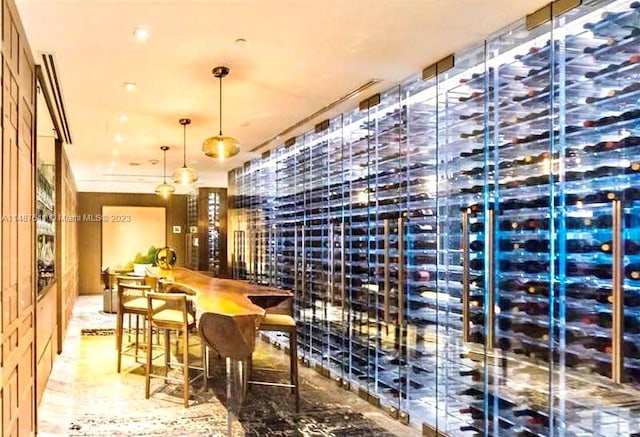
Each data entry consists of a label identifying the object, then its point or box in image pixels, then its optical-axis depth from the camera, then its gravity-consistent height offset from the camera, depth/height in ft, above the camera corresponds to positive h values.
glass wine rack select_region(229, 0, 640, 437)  8.39 -0.31
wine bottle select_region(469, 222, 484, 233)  11.05 -0.13
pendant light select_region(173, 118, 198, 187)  19.51 +1.68
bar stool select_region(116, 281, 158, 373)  16.51 -2.59
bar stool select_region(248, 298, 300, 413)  13.80 -2.79
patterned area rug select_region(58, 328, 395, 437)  12.44 -4.84
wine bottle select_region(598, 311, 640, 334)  7.80 -1.52
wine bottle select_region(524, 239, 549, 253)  9.52 -0.45
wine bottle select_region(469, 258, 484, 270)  11.02 -0.89
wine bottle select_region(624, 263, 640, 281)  7.78 -0.75
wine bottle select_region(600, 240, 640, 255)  7.78 -0.39
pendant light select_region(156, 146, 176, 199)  24.89 +1.53
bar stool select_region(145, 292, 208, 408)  13.74 -2.61
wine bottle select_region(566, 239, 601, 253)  8.62 -0.41
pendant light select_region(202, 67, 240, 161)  13.76 +1.94
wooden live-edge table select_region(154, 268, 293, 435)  10.27 -1.94
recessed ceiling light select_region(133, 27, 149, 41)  10.34 +3.69
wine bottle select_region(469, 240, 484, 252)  11.05 -0.51
